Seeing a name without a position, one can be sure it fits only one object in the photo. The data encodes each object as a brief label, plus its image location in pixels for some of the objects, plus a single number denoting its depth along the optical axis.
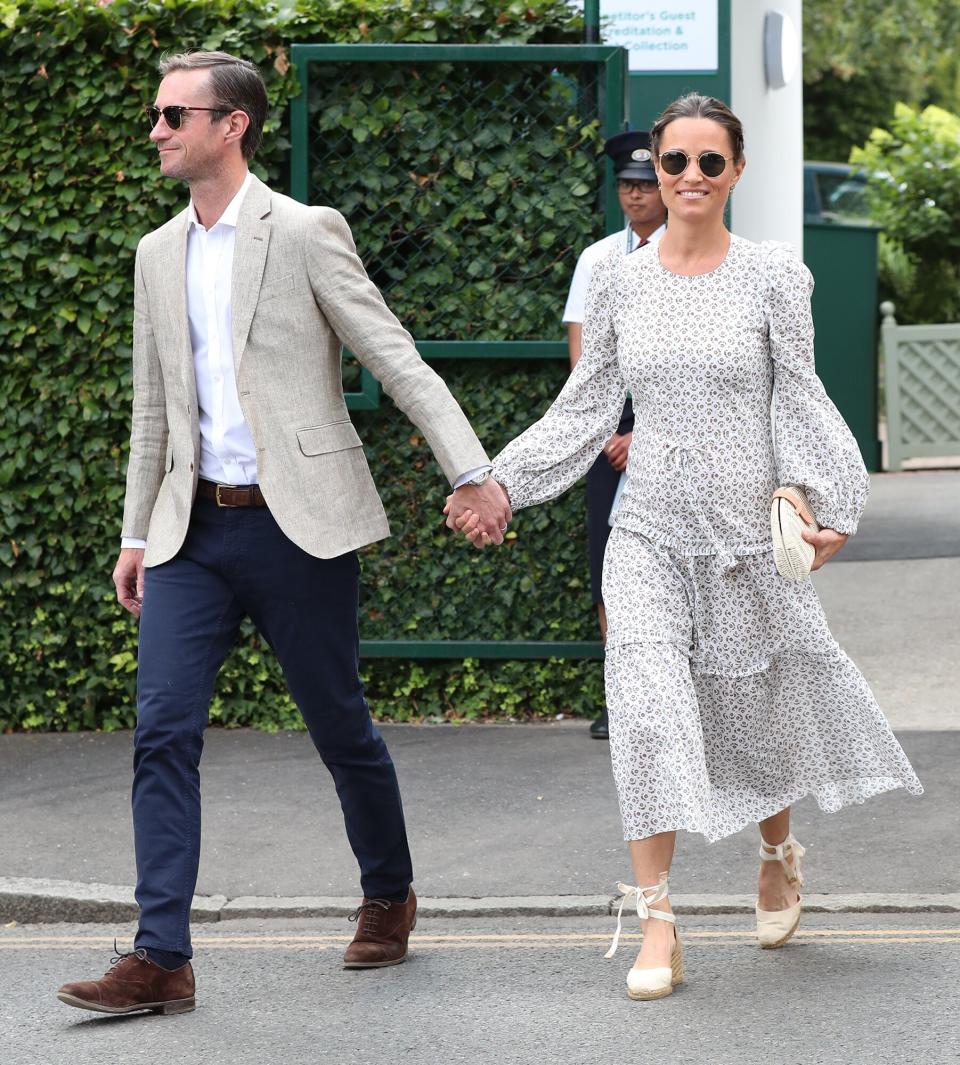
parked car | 41.13
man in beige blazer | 8.25
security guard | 12.42
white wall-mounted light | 18.48
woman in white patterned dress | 8.20
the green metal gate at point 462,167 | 13.34
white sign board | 16.42
